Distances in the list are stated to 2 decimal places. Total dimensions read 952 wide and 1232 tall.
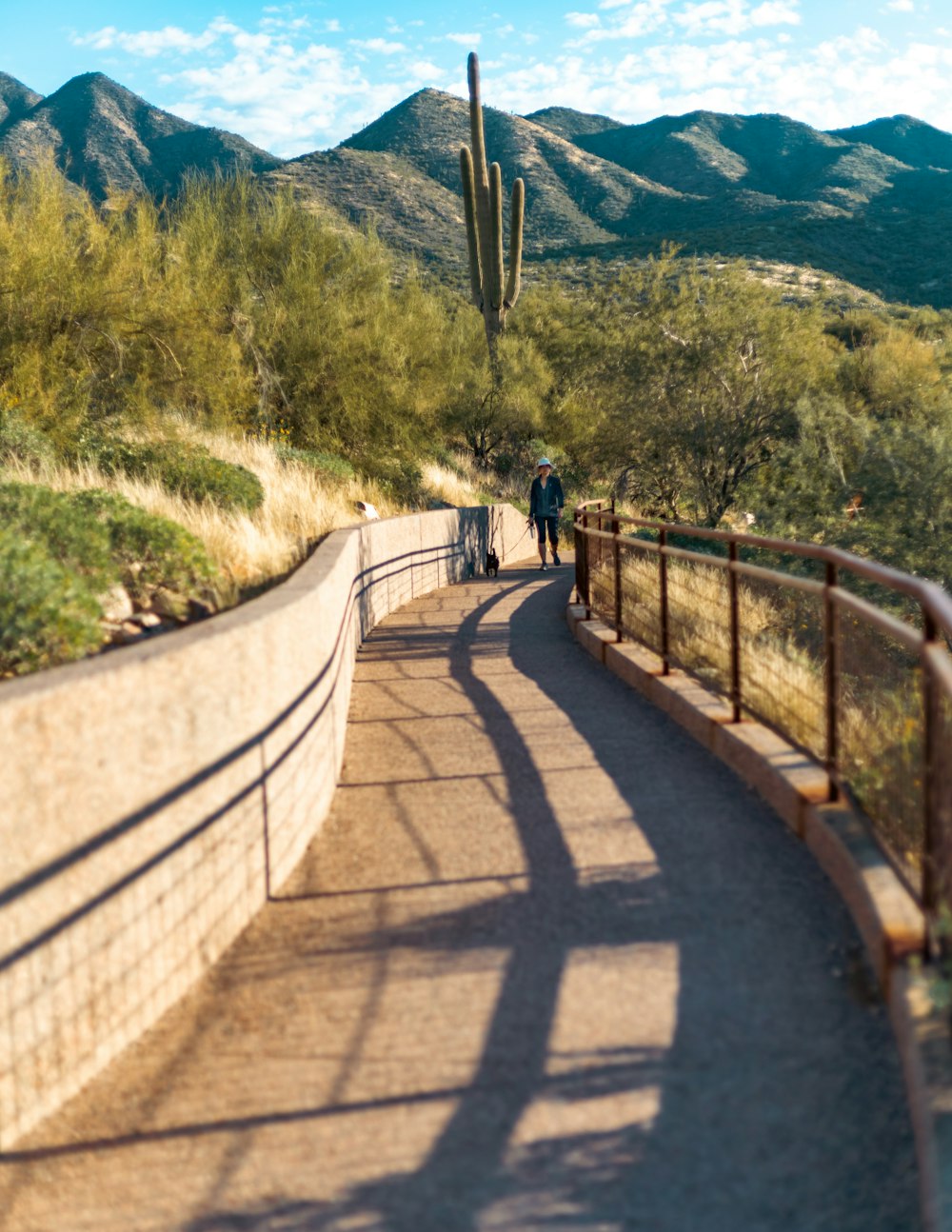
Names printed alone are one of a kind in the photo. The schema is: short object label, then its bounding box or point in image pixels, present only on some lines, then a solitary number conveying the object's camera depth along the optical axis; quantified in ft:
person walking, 63.87
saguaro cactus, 93.25
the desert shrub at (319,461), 62.34
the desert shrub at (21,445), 41.91
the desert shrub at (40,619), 19.54
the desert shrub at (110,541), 24.89
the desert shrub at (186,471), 41.91
